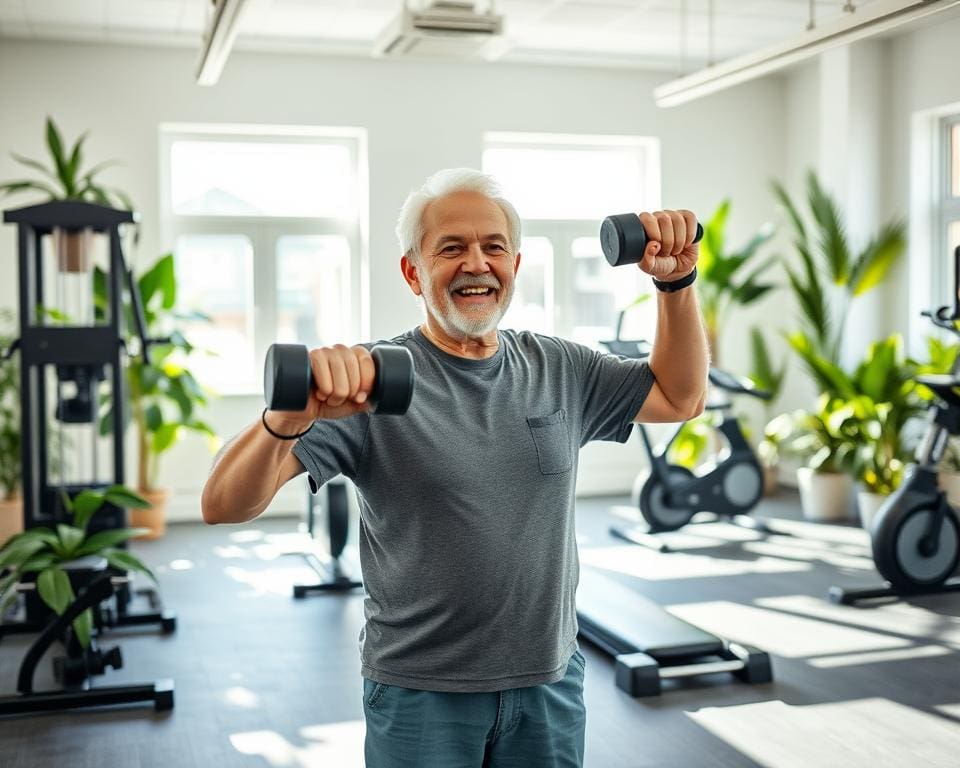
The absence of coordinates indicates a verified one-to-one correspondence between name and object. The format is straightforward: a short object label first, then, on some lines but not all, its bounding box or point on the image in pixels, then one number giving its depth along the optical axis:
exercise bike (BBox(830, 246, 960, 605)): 4.83
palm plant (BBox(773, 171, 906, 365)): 6.89
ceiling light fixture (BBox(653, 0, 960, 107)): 4.14
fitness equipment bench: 3.72
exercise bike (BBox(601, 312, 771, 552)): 6.08
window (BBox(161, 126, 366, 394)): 7.22
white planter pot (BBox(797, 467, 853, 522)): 6.77
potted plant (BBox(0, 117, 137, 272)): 4.48
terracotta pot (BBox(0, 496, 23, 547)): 6.04
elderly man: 1.44
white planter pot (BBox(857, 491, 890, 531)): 6.39
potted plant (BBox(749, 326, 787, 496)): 7.66
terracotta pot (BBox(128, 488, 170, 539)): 6.59
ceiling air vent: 4.21
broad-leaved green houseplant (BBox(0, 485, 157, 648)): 3.56
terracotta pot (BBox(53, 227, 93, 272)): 4.47
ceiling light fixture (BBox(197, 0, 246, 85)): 4.39
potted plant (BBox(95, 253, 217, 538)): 6.33
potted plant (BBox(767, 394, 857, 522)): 6.62
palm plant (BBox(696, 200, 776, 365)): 7.06
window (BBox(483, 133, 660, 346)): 7.86
